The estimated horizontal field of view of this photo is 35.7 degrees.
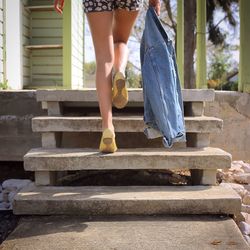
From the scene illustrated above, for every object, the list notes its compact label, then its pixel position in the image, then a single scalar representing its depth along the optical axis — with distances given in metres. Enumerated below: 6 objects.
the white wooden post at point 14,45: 4.49
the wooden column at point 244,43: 3.44
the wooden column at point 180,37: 4.06
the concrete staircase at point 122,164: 2.00
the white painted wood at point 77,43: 6.50
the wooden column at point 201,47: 3.81
